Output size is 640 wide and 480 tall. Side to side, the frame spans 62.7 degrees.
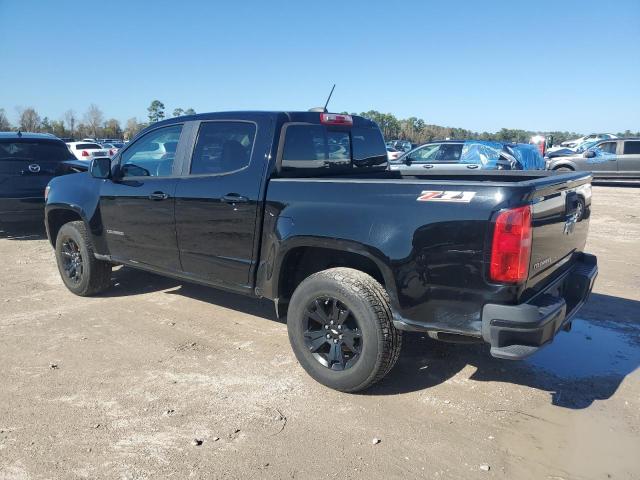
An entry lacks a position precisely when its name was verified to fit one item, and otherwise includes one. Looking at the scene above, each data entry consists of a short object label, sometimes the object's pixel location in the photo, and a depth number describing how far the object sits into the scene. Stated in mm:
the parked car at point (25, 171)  8367
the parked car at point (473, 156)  12188
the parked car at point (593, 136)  39153
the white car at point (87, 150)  25656
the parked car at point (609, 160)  17641
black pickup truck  2945
